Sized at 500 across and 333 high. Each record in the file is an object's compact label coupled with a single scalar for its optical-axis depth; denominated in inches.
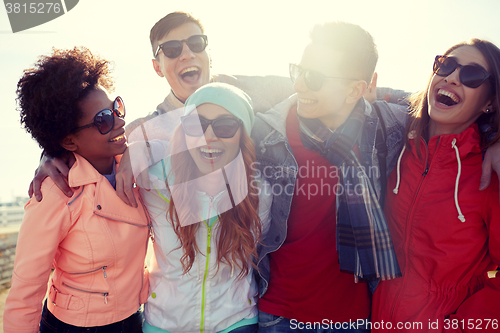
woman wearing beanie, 83.7
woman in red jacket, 79.0
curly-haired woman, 70.8
